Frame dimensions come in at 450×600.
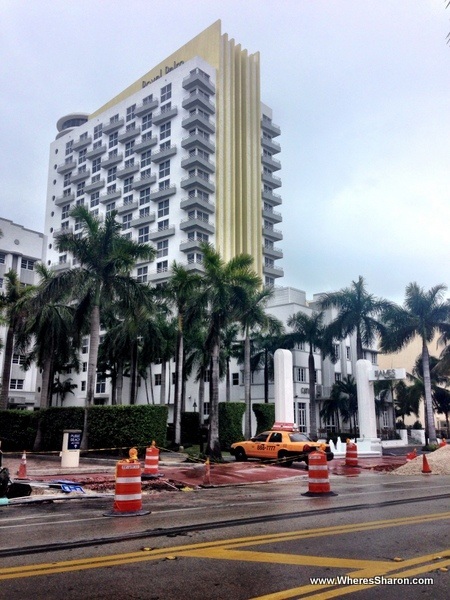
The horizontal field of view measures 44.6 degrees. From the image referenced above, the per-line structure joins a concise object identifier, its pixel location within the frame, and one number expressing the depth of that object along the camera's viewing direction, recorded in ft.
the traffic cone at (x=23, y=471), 57.99
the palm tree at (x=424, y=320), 142.82
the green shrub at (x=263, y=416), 147.13
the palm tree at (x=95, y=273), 99.71
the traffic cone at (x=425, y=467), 69.77
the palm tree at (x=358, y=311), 155.43
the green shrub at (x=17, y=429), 111.55
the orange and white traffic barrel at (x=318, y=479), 42.73
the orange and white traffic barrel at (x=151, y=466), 59.31
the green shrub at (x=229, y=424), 126.21
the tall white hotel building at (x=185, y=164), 247.91
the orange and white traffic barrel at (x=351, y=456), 80.38
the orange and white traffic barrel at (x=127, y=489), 33.09
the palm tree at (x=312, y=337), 164.25
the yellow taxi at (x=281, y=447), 78.38
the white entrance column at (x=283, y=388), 113.50
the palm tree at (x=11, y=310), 117.70
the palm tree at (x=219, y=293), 97.66
